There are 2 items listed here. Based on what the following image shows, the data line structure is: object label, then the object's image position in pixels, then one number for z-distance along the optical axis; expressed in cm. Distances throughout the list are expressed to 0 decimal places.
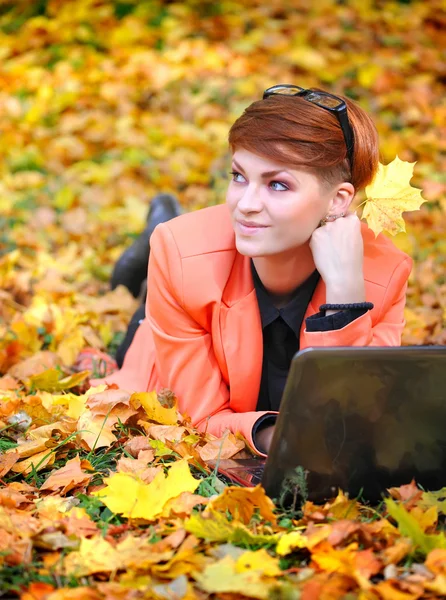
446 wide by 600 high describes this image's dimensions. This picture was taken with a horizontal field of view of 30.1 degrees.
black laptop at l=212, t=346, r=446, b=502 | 186
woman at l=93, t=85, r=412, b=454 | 224
